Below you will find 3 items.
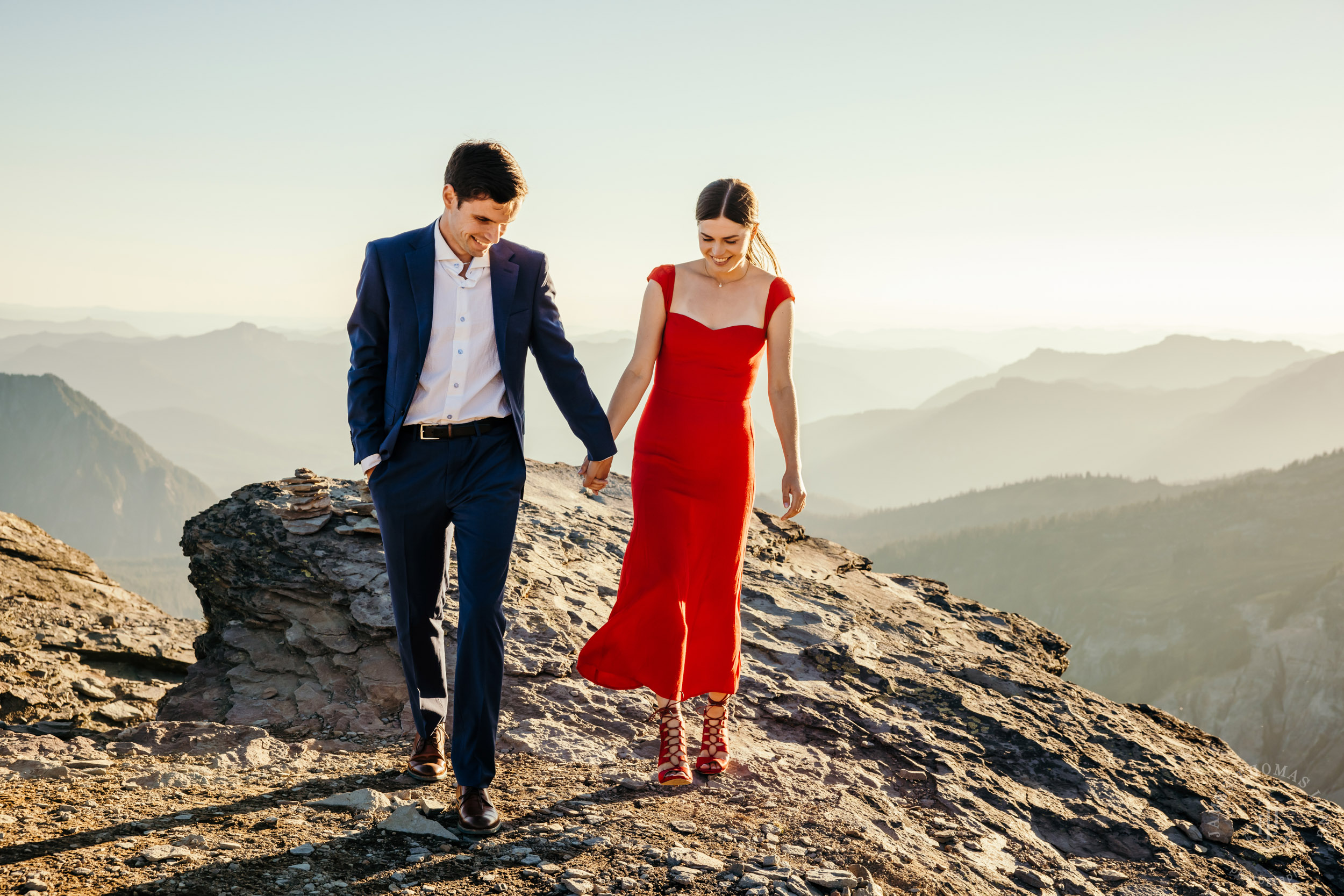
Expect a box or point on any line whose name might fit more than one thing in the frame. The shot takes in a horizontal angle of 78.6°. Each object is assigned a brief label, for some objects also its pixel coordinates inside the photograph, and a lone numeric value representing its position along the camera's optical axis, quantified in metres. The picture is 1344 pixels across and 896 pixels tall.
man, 2.76
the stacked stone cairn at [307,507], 4.81
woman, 3.54
